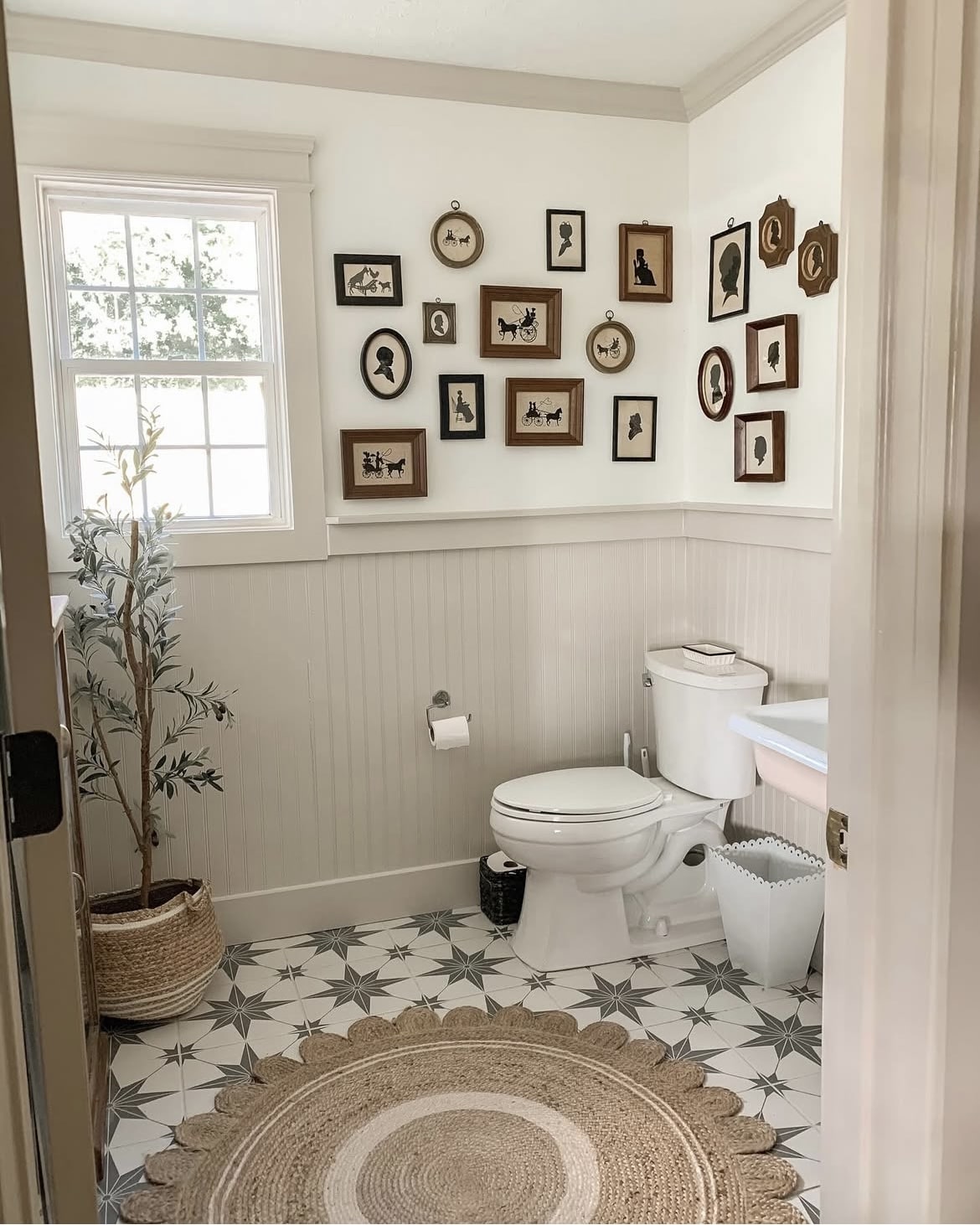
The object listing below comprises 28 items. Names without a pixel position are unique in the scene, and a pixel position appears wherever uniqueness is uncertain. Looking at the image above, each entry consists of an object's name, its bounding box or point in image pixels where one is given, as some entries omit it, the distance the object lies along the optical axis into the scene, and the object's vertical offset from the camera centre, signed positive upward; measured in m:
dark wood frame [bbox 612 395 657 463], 3.23 +0.03
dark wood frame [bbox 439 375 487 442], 3.04 +0.16
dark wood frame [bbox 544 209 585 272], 3.09 +0.74
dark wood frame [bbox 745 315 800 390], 2.72 +0.30
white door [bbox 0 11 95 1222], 0.85 -0.40
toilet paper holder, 3.15 -0.74
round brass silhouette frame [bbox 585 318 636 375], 3.18 +0.37
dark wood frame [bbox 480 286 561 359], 3.05 +0.44
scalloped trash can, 2.62 -1.21
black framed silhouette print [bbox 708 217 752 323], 2.94 +0.57
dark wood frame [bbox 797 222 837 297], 2.55 +0.52
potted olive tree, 2.50 -0.71
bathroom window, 2.77 +0.37
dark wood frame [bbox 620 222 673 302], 3.16 +0.61
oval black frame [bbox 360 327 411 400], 2.95 +0.28
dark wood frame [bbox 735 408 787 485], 2.81 +0.03
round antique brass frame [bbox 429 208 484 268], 2.98 +0.69
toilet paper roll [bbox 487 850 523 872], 3.16 -1.27
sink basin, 2.01 -0.63
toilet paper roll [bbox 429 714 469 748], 3.06 -0.82
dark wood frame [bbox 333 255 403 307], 2.90 +0.55
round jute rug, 1.93 -1.42
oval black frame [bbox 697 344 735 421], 3.05 +0.24
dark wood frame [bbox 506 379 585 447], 3.11 +0.17
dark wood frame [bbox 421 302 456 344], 3.01 +0.43
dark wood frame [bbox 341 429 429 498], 2.96 +0.02
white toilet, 2.78 -1.05
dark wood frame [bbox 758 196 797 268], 2.71 +0.63
